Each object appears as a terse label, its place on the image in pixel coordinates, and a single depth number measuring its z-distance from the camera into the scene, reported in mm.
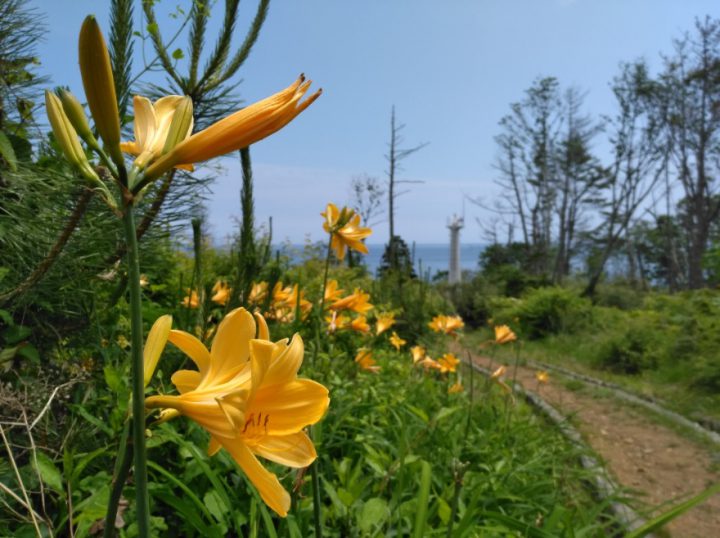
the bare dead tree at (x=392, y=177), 15055
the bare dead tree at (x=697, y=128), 17359
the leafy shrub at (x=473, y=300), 15281
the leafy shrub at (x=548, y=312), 12250
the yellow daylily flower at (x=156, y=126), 589
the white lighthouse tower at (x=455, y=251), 21531
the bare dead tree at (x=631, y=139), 19203
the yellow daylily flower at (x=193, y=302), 2003
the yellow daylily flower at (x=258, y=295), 1673
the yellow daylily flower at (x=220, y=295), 2079
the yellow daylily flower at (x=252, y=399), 522
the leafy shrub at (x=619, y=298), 16938
